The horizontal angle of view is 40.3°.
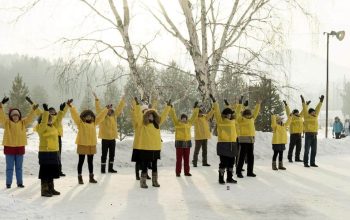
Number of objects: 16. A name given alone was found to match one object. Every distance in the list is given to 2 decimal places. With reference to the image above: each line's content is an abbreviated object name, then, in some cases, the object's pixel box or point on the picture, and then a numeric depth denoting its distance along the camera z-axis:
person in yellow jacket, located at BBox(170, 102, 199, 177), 11.74
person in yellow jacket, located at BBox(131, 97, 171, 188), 9.71
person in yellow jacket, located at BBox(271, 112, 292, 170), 13.28
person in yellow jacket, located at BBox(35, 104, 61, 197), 8.74
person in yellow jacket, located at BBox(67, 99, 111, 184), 10.34
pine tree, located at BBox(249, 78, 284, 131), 31.41
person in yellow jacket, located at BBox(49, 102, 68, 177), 9.29
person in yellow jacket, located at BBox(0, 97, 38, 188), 9.75
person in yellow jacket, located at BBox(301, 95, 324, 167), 13.98
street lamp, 27.53
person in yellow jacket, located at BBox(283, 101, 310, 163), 15.23
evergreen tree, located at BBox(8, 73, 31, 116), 50.63
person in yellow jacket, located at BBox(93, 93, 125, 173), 12.34
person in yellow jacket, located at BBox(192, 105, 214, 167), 14.12
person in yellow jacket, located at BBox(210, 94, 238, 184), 10.35
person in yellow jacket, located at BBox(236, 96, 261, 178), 11.76
